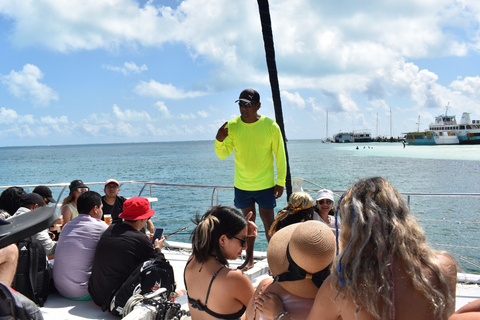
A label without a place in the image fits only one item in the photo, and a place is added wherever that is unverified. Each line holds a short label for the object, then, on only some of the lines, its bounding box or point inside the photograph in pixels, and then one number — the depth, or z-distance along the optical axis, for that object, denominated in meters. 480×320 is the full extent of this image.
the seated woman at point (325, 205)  4.02
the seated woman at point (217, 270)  2.12
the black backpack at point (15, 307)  0.96
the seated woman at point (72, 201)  4.59
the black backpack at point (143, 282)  2.75
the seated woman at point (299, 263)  1.46
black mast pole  2.40
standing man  3.70
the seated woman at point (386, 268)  1.20
